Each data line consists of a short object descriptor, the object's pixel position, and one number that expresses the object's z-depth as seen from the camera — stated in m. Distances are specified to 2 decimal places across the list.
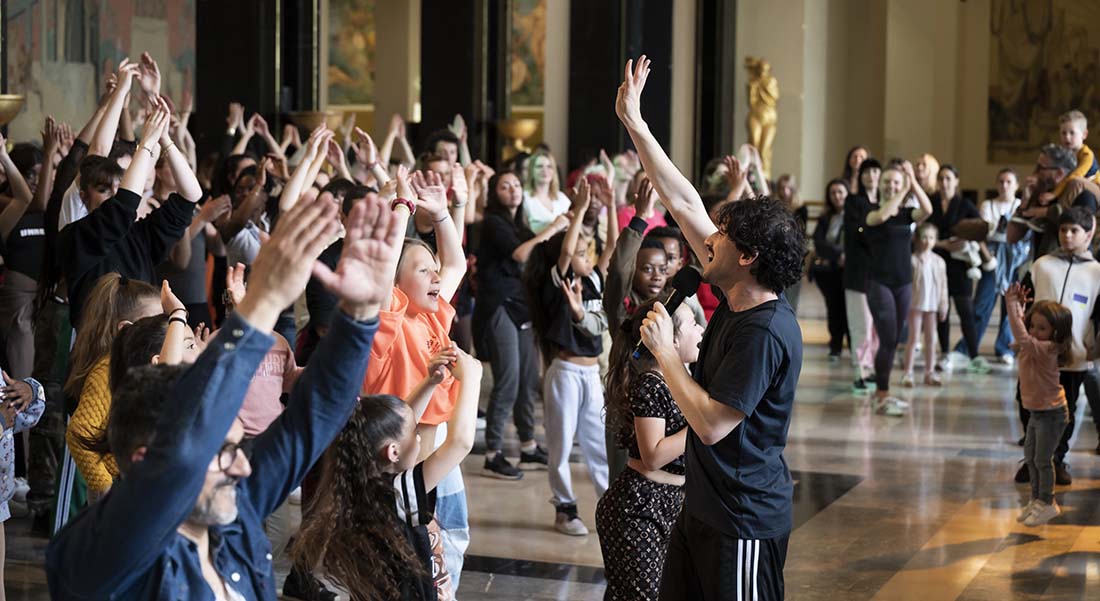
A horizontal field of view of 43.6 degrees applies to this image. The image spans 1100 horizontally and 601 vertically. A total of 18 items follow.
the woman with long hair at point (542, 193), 9.58
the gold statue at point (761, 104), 21.72
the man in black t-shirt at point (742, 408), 3.56
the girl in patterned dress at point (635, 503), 4.48
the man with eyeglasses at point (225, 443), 2.09
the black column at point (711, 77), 20.06
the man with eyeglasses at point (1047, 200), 8.65
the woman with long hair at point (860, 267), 11.16
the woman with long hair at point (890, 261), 10.67
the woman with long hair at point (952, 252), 13.02
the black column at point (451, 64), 17.09
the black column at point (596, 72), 16.69
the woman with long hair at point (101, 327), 4.21
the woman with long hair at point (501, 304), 8.11
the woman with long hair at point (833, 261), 13.49
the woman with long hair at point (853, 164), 12.62
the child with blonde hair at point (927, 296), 11.98
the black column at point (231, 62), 14.05
